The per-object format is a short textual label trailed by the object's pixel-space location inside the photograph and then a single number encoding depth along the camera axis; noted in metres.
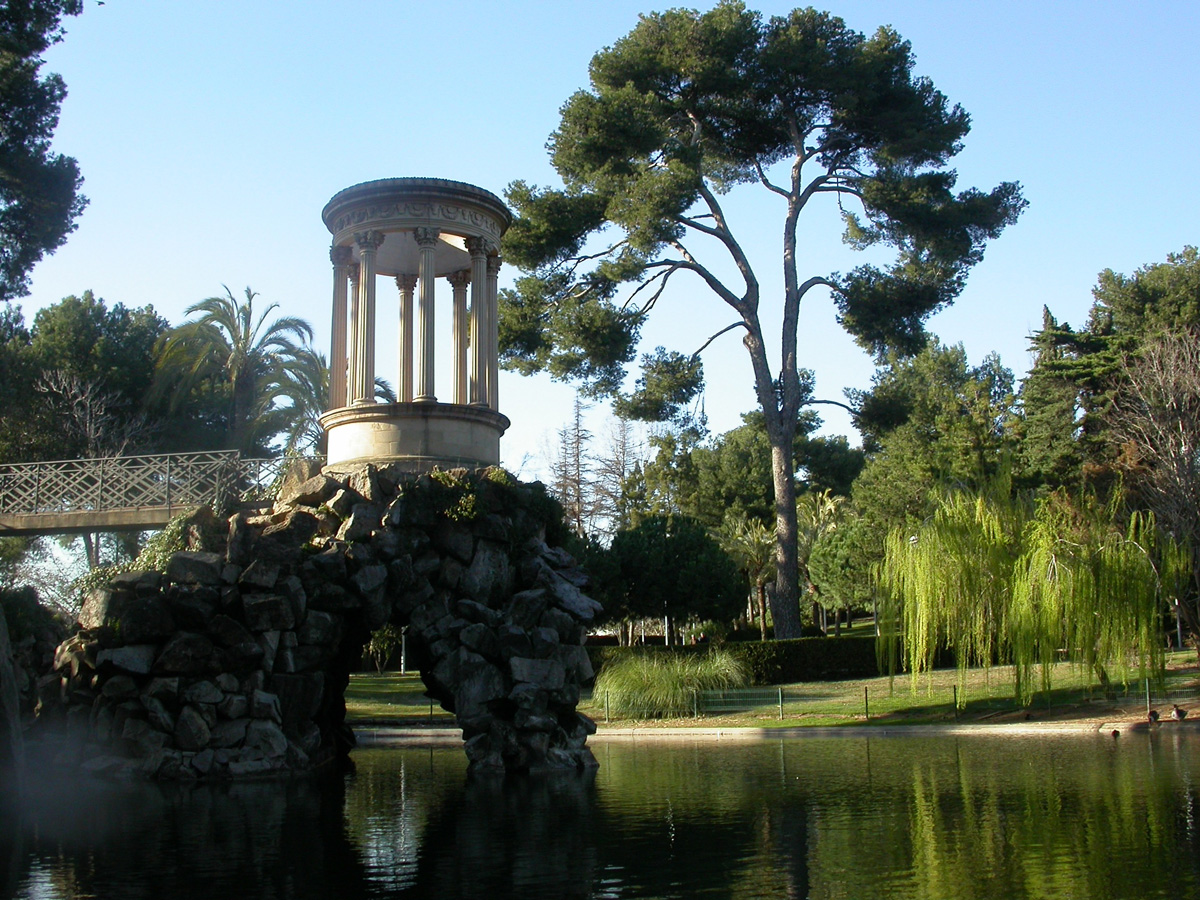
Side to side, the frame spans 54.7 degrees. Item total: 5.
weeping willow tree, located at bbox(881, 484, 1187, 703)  24.23
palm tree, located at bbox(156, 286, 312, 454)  39.41
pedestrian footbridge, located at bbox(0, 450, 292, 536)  24.33
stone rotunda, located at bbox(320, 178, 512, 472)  22.83
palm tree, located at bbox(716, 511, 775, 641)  64.00
